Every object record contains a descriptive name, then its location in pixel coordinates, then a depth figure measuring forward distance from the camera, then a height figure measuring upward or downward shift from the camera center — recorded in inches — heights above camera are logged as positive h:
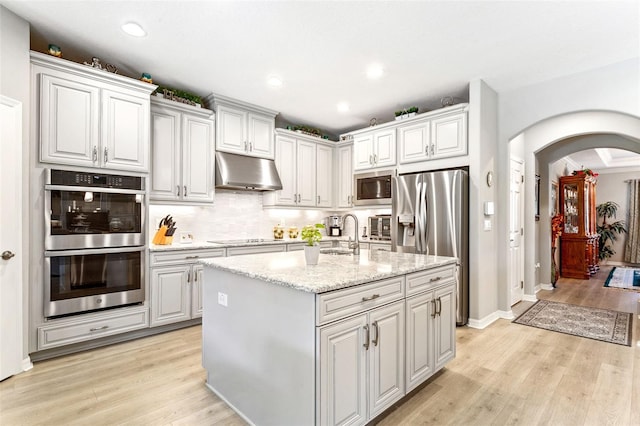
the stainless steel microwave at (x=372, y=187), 181.9 +15.9
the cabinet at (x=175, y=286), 132.4 -31.4
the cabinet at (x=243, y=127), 164.1 +47.7
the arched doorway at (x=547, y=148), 161.8 +41.8
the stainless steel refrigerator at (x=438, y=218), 143.6 -2.0
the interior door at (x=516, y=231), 180.4 -10.0
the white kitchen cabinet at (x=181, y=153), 143.9 +29.2
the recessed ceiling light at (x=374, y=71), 130.8 +61.2
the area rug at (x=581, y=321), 133.5 -51.0
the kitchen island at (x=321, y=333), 63.2 -28.3
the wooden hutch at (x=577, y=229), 255.3 -12.9
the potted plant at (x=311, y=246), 85.2 -8.8
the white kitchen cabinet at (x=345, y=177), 214.1 +25.2
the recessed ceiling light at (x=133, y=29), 102.4 +61.2
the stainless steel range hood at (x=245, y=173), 162.9 +22.2
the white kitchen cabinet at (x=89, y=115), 108.0 +36.6
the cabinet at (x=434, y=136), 149.6 +39.3
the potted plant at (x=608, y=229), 330.3 -16.1
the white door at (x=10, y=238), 94.6 -7.7
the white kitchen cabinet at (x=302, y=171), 193.0 +27.6
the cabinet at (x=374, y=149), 177.8 +38.1
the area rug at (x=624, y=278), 226.7 -51.7
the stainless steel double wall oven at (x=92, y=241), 108.4 -10.1
